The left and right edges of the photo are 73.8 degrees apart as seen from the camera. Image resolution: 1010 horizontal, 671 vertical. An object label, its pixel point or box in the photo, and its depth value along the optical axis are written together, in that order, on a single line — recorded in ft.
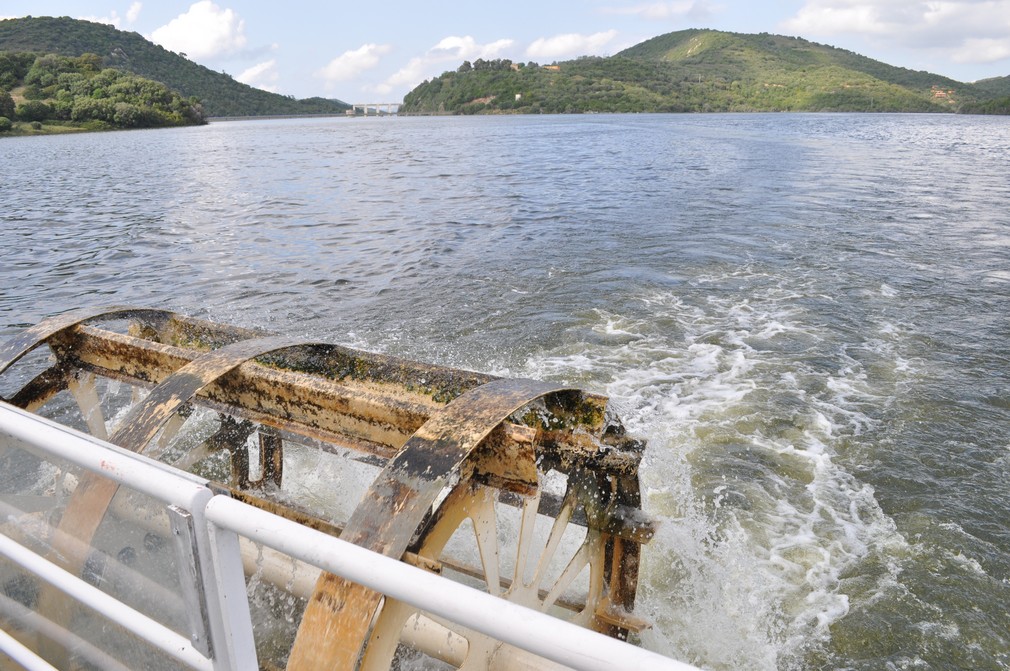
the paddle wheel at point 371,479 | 8.52
